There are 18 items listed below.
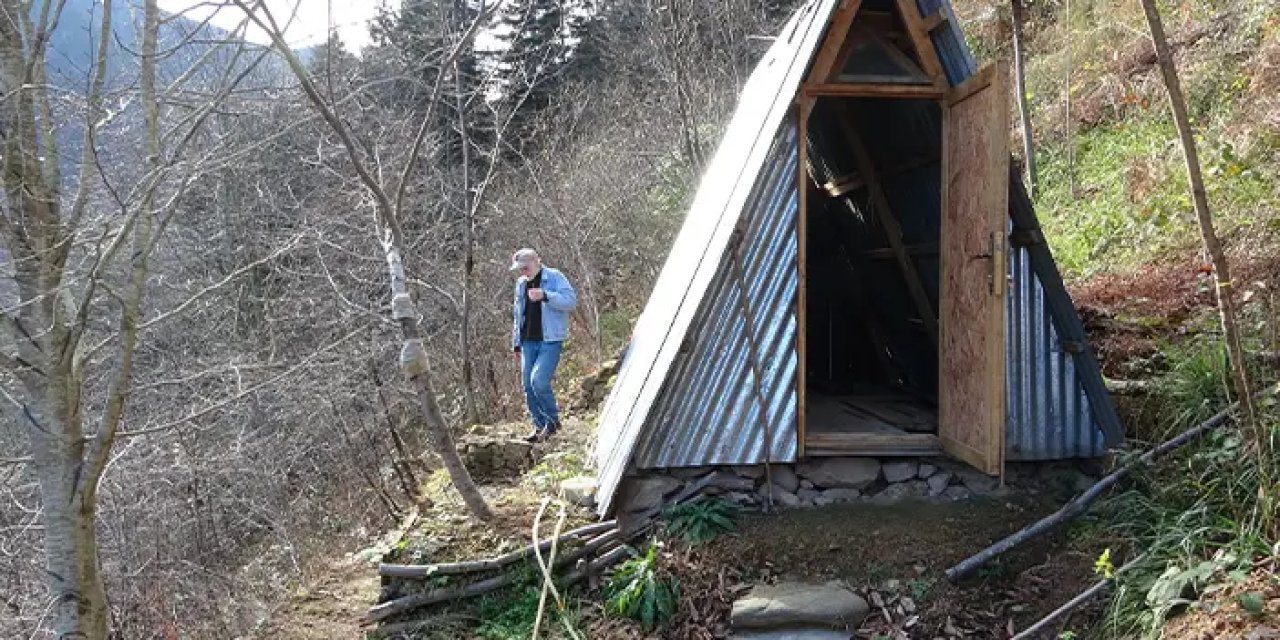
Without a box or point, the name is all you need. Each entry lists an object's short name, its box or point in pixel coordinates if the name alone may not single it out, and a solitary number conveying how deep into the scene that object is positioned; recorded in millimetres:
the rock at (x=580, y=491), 5359
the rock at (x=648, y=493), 4859
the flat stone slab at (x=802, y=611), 4172
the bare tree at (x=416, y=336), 5191
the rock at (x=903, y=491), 4992
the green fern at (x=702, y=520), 4637
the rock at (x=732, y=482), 4887
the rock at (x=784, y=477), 4934
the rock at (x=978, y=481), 4977
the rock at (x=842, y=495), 4977
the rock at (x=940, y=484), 5004
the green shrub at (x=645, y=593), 4336
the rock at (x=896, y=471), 5016
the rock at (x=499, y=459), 6883
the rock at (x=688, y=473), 4883
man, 7000
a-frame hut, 4566
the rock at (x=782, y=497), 4914
